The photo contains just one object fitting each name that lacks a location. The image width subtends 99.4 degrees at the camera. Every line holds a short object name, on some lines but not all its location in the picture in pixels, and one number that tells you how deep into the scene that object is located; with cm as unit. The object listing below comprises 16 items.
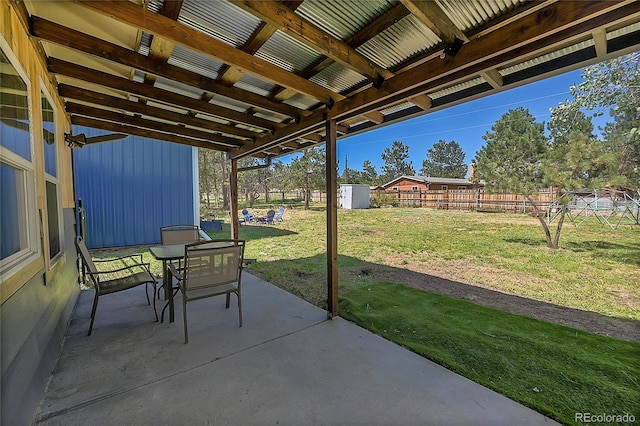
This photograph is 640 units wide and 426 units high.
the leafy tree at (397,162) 3559
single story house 2139
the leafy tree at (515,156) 726
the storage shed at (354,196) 1758
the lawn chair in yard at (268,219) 1173
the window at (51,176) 232
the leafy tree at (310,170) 1794
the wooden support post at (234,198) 538
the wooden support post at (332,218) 293
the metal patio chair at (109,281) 260
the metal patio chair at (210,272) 244
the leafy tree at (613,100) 508
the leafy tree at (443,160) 3600
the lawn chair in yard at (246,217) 1216
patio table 283
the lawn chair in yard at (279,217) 1258
